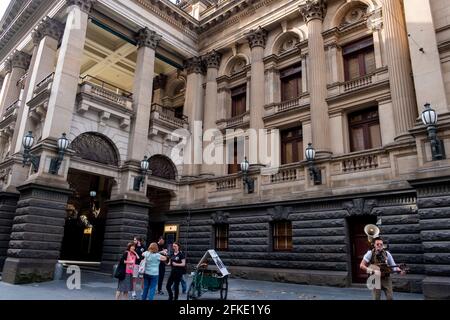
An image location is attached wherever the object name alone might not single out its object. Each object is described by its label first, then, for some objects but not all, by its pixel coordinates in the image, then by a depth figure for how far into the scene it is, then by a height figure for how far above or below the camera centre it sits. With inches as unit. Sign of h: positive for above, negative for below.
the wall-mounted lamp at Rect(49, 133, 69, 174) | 677.9 +171.1
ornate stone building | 590.9 +265.5
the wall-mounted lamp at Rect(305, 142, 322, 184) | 679.7 +168.7
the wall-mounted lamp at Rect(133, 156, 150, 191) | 818.5 +170.4
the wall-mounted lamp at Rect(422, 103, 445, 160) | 507.5 +178.3
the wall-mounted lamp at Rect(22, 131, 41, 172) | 624.5 +170.3
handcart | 417.4 -32.1
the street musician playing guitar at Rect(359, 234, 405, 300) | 311.9 -7.5
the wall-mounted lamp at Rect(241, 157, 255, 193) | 786.2 +165.9
